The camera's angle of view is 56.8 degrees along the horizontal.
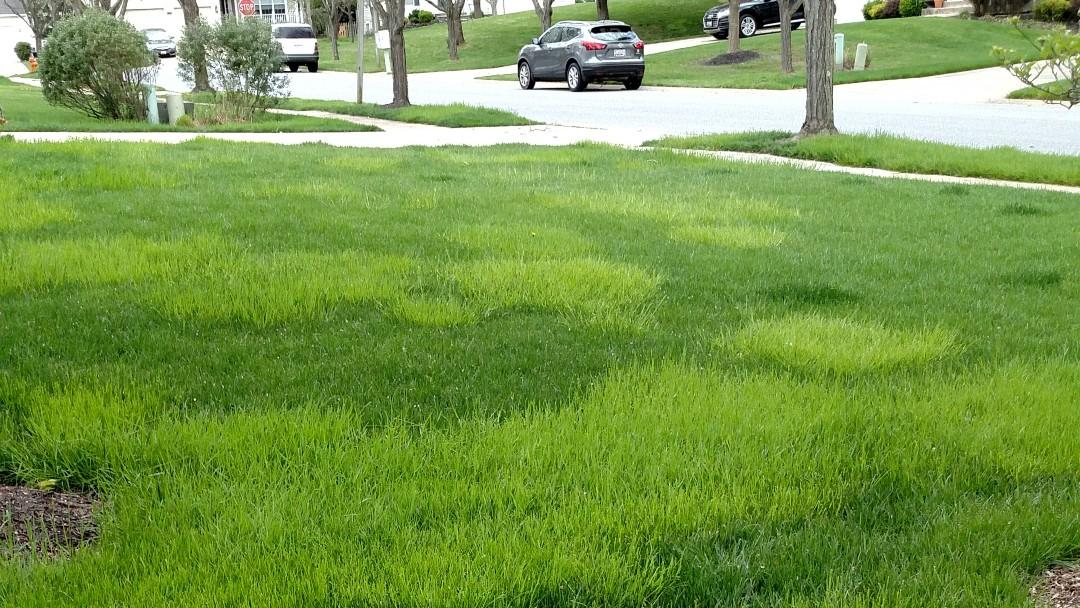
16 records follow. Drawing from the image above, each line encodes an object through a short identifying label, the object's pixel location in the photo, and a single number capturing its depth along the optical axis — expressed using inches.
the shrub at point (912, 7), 1660.9
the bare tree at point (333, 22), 2042.3
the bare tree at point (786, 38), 1102.0
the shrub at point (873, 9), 1724.9
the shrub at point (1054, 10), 1362.0
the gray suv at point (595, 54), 979.9
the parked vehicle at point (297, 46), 1613.7
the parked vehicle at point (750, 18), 1583.4
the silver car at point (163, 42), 2060.5
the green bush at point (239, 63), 694.5
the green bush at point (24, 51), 2193.7
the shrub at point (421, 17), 2556.6
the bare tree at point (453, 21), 1595.7
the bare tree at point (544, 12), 1493.6
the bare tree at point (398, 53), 796.0
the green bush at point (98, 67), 651.5
